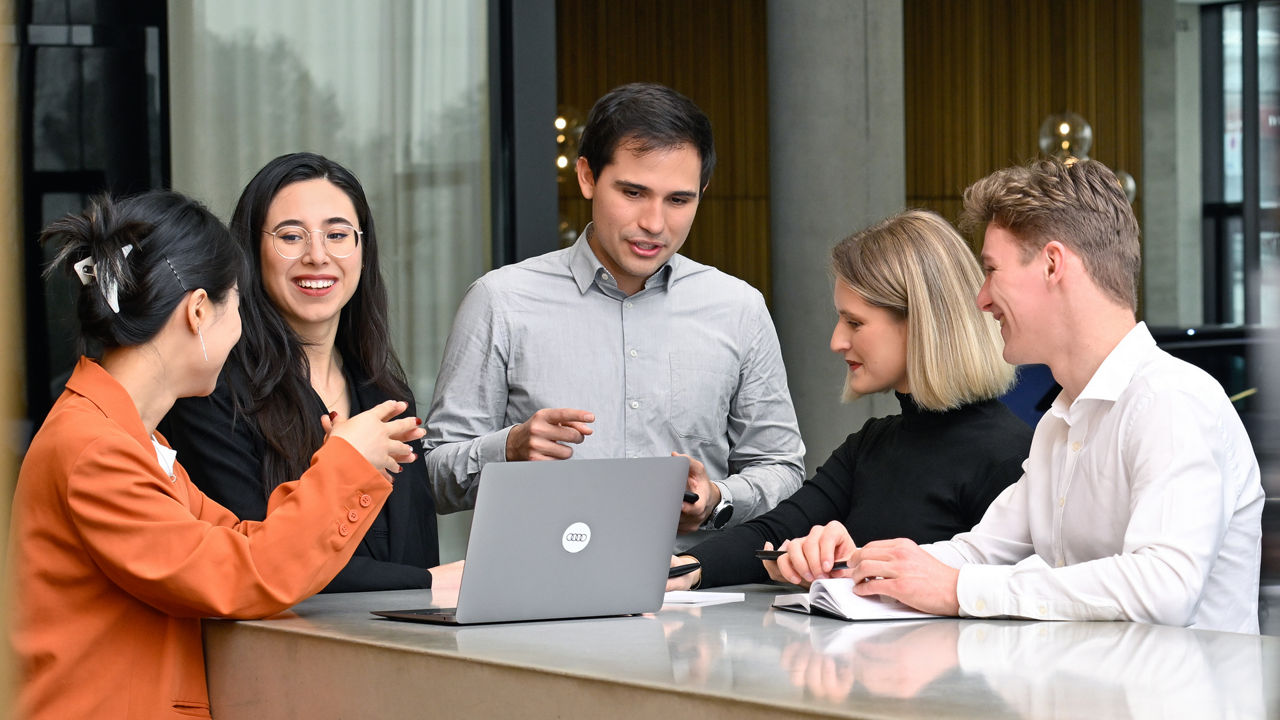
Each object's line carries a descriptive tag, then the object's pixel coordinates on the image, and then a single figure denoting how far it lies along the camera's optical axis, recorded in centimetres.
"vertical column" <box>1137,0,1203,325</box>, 1317
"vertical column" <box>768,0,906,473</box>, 759
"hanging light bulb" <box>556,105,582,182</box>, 1028
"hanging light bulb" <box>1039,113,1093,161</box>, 1230
